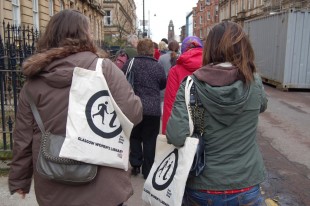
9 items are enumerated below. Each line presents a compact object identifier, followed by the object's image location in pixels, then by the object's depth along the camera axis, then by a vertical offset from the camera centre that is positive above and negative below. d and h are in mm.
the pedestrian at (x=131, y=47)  6403 -47
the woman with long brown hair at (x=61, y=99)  2127 -331
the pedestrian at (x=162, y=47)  10262 -52
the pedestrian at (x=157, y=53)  10591 -244
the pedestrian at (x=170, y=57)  7434 -243
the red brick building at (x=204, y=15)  72188 +6816
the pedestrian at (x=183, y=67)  3889 -222
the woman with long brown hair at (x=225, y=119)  2152 -430
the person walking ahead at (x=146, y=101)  4953 -746
